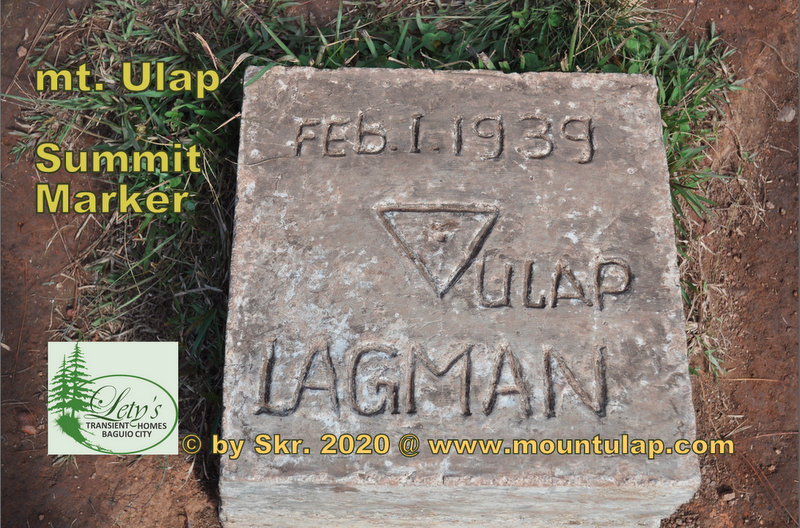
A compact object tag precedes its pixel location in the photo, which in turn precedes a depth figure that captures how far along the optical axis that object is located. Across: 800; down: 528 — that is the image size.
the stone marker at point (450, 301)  2.04
